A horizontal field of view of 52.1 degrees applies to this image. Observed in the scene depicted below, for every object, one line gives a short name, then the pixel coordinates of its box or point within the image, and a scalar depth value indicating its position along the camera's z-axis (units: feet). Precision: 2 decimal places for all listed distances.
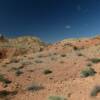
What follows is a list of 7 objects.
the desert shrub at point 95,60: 30.23
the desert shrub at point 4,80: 22.74
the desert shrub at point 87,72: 21.91
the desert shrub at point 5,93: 18.57
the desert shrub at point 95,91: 15.30
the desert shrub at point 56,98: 15.65
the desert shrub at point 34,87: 19.39
